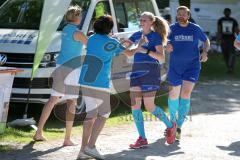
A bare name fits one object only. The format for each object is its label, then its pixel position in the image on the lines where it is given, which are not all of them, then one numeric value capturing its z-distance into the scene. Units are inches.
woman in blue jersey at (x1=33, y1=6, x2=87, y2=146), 573.8
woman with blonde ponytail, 569.6
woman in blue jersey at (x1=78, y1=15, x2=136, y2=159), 521.8
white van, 669.4
